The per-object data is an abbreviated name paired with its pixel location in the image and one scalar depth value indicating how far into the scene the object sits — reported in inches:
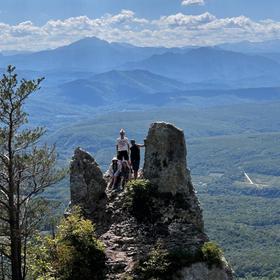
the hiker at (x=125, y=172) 1412.4
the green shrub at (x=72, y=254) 1122.7
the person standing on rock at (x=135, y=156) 1448.1
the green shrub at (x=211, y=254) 1163.9
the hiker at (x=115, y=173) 1402.6
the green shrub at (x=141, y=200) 1268.5
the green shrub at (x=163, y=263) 1122.7
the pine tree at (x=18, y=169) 1203.9
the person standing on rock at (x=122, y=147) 1450.5
